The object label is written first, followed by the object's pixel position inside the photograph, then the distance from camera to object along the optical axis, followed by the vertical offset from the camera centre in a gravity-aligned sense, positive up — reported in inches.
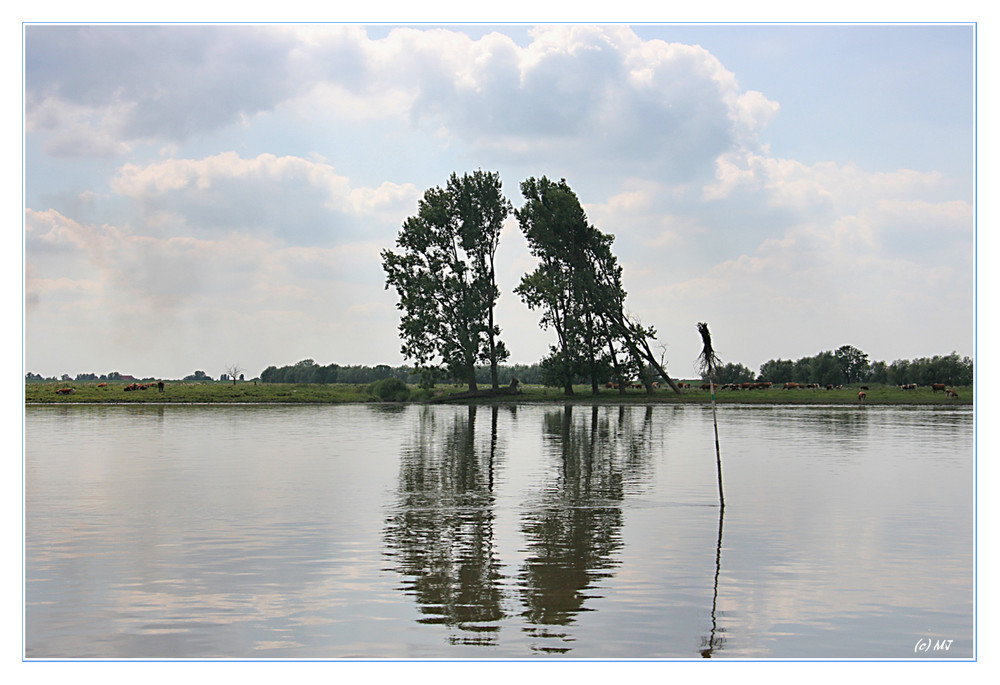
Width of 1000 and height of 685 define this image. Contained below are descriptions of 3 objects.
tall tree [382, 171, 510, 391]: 3090.6 +338.4
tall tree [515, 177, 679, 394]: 2974.9 +259.7
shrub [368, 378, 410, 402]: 3238.2 -94.6
